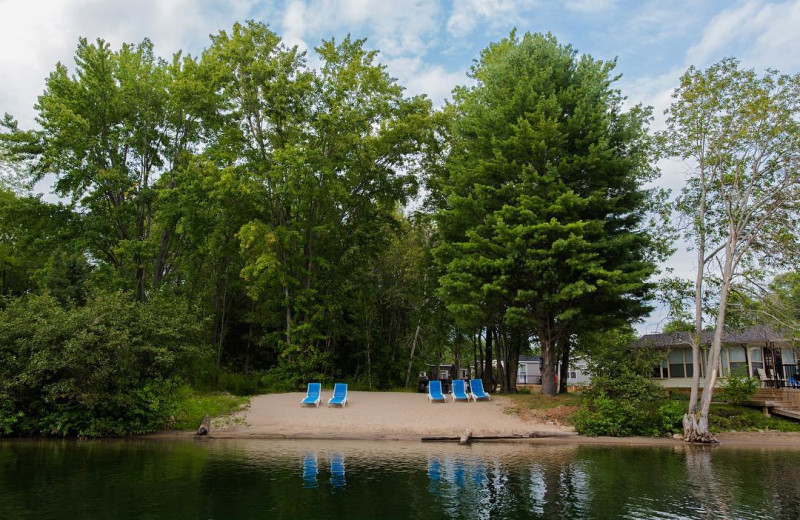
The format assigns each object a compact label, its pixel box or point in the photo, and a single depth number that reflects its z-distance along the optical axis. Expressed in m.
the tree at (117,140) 25.09
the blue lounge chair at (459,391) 21.91
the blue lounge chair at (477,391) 22.00
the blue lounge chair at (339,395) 20.52
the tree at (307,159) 25.69
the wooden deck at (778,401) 19.34
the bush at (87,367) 16.05
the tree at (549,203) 20.03
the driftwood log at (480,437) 16.53
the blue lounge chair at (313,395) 20.41
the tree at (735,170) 16.94
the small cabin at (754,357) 24.77
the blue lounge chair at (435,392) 21.64
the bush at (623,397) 18.00
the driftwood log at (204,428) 17.19
